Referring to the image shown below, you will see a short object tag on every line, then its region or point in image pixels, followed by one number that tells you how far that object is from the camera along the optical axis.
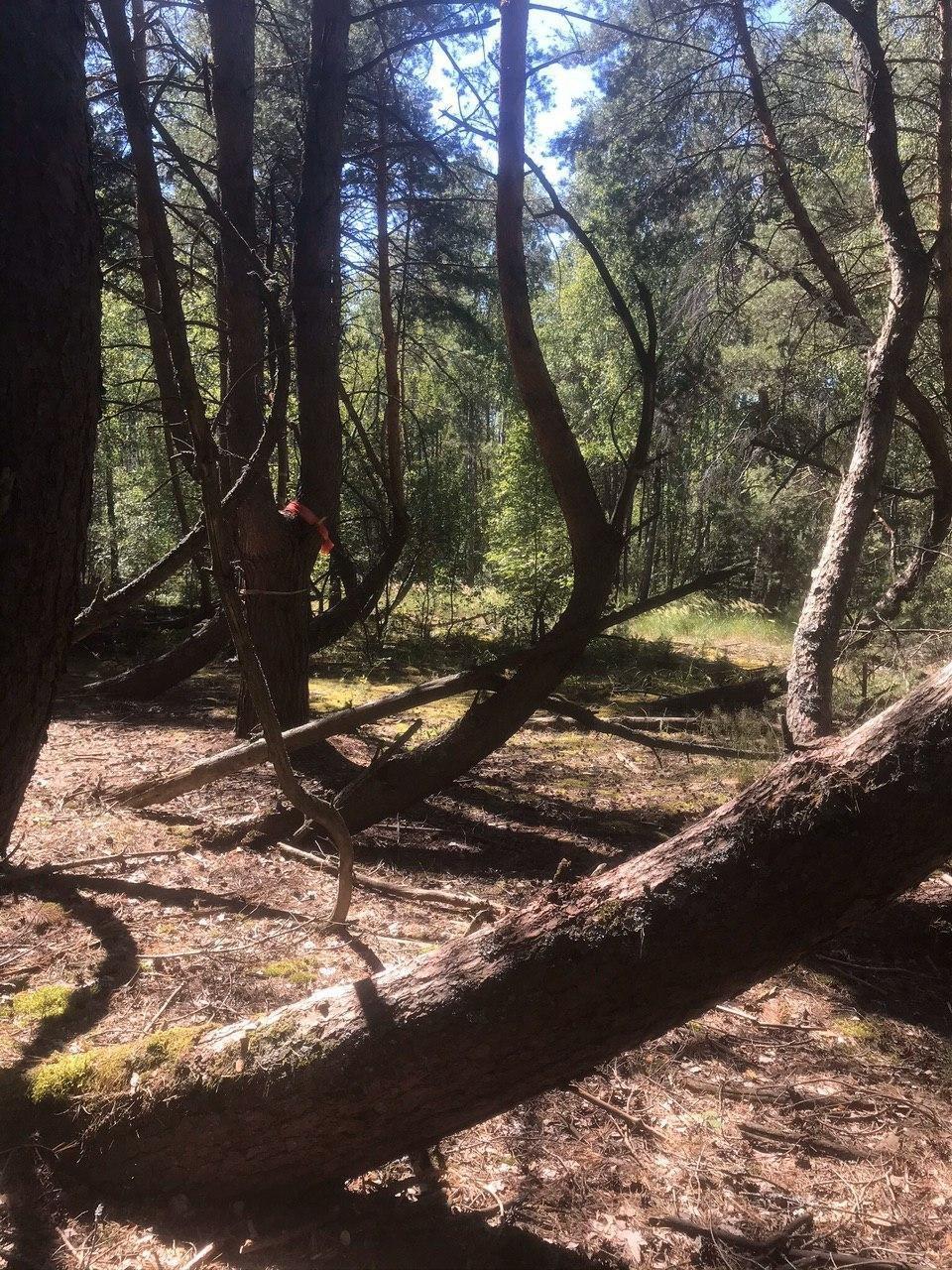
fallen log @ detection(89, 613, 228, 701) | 8.05
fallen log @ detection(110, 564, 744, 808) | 4.45
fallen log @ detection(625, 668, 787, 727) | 8.93
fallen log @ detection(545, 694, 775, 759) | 5.71
